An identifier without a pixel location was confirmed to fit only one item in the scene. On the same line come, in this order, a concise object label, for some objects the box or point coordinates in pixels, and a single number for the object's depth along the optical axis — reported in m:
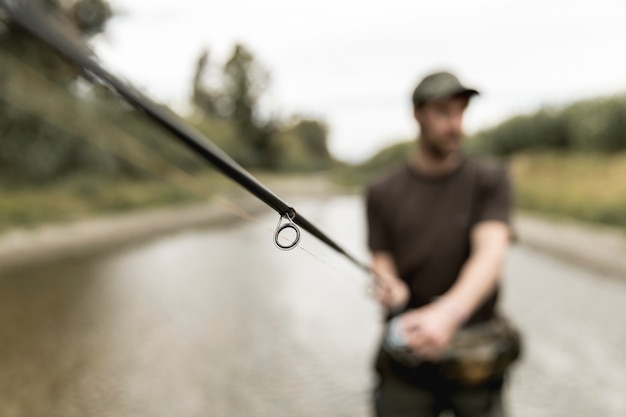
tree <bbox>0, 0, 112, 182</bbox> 17.66
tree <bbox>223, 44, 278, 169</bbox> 54.45
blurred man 1.93
